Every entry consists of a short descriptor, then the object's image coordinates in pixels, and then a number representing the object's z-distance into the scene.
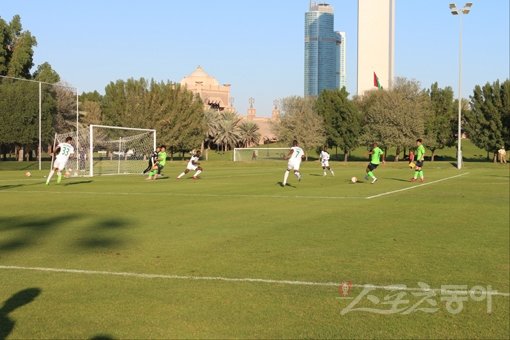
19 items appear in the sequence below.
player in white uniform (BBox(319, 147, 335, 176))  36.31
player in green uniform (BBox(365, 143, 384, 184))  26.32
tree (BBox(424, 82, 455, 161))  75.94
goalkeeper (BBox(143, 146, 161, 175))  31.74
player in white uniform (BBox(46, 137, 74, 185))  24.78
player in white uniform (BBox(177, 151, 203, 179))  31.05
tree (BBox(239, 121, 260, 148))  113.29
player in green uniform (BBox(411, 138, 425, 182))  28.33
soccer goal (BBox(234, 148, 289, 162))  76.19
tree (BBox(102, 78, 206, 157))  80.56
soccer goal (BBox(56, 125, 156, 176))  43.20
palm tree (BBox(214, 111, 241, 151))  108.19
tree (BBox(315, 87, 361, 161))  82.62
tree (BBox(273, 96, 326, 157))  84.12
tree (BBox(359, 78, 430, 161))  74.19
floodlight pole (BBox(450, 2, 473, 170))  48.88
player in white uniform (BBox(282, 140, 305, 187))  24.73
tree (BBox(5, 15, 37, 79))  69.38
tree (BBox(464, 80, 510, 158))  70.44
